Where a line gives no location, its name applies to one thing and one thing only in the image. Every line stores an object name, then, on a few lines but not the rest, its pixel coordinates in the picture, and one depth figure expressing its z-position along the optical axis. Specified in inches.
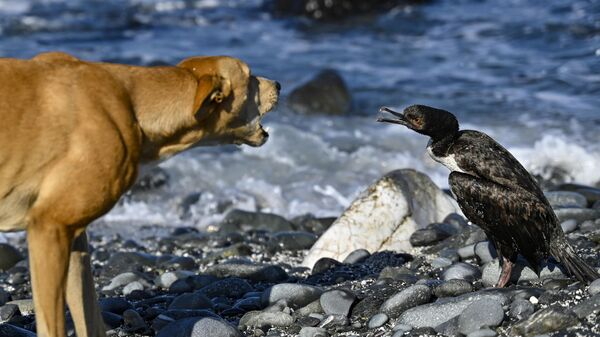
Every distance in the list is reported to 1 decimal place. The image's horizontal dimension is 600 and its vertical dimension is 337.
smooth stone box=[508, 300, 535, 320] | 528.8
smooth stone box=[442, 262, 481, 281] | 628.7
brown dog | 471.8
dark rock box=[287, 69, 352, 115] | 1427.2
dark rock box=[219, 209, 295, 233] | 933.8
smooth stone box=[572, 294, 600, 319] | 512.1
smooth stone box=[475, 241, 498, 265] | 665.0
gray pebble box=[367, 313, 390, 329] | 558.6
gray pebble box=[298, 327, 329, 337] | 552.7
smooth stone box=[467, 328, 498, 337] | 506.9
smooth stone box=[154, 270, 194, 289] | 709.3
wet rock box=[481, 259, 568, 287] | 617.0
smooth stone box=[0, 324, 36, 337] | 574.2
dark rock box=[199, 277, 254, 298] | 660.1
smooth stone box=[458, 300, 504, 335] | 520.4
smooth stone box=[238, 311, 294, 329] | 583.5
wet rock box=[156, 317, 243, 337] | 550.6
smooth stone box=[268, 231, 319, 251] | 830.5
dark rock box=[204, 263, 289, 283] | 704.9
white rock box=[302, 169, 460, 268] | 750.5
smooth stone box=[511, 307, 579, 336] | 504.1
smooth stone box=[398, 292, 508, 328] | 542.6
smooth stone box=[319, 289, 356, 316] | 586.9
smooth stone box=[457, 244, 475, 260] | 687.7
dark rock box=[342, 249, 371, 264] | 722.2
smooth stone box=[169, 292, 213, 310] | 629.0
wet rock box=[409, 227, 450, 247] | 744.3
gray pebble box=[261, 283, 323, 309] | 620.1
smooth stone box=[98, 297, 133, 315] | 631.8
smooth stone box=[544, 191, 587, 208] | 834.8
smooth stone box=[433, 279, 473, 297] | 588.1
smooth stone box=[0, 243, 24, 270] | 802.2
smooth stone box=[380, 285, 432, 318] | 572.4
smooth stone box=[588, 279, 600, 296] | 554.3
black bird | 601.9
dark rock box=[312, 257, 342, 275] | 715.9
